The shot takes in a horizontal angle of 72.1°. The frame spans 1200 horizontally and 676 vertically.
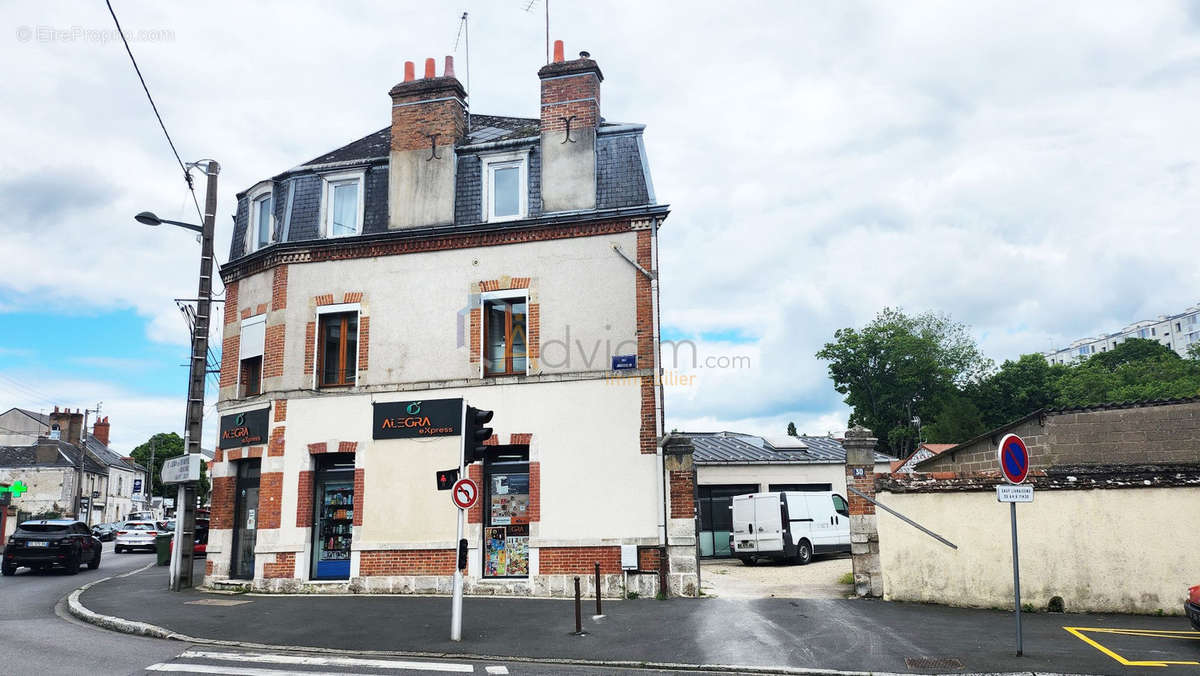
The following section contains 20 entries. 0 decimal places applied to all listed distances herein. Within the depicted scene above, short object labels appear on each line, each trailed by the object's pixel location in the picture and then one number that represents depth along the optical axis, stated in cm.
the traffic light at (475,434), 1165
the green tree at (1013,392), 6719
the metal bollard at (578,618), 1125
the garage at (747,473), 2622
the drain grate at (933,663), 950
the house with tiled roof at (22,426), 6500
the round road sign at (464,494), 1124
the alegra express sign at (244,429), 1744
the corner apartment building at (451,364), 1571
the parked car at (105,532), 4731
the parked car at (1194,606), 991
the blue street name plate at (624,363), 1589
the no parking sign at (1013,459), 996
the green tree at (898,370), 6731
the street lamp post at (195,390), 1666
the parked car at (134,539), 3550
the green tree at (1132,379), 6266
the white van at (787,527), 2250
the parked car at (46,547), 2128
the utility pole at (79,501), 4879
